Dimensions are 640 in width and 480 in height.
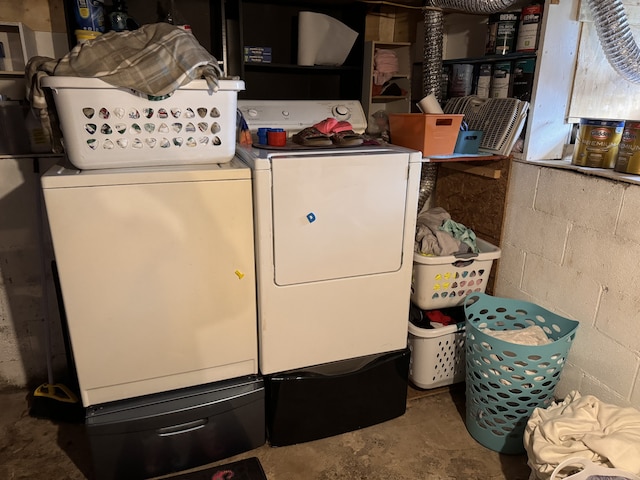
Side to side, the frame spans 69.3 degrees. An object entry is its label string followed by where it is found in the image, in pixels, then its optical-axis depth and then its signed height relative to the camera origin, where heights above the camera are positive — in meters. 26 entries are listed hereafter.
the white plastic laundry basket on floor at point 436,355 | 2.01 -1.09
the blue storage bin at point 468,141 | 2.03 -0.18
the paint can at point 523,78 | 1.89 +0.09
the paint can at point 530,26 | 1.84 +0.28
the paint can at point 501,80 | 2.02 +0.08
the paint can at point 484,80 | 2.13 +0.09
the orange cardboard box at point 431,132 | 1.87 -0.13
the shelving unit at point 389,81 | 2.35 +0.08
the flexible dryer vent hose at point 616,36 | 1.63 +0.23
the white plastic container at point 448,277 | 1.95 -0.74
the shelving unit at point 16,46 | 1.77 +0.19
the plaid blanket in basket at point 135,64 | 1.34 +0.09
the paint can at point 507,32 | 1.94 +0.28
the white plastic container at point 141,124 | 1.35 -0.08
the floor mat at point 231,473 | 1.67 -1.31
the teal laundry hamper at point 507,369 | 1.62 -0.93
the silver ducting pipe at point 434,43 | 2.06 +0.26
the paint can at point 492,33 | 1.98 +0.28
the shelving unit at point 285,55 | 2.19 +0.21
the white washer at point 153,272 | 1.38 -0.54
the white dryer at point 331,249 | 1.54 -0.51
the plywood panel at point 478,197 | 2.13 -0.47
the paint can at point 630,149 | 1.57 -0.16
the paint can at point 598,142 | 1.69 -0.15
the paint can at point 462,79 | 2.20 +0.10
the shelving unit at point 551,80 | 1.80 +0.08
